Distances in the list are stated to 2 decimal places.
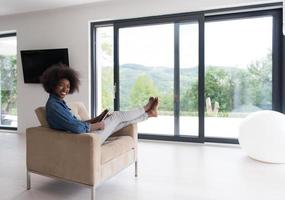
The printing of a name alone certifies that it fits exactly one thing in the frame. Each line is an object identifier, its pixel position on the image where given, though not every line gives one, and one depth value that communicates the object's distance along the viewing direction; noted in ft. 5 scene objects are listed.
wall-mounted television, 16.08
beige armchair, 6.78
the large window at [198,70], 13.50
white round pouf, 10.05
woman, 7.11
